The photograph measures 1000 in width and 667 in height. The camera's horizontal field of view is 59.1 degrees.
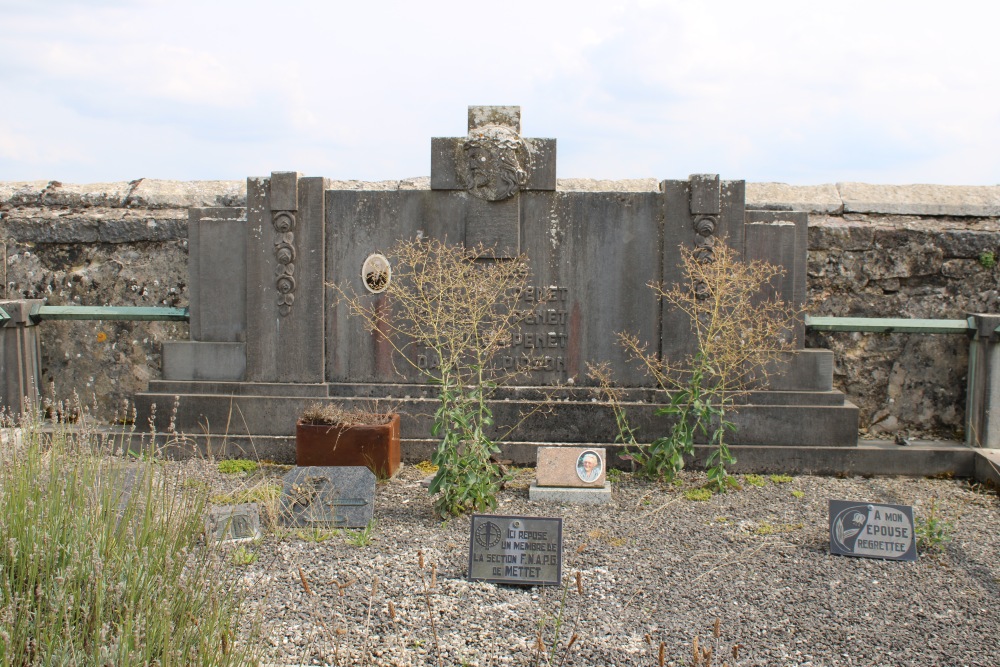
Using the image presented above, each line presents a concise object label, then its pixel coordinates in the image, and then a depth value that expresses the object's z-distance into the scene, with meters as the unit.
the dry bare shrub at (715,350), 5.70
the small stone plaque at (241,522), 4.42
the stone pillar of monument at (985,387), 6.39
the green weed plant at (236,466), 6.04
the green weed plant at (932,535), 4.55
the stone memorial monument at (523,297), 6.26
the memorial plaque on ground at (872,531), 4.45
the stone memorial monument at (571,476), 5.40
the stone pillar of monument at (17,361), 6.83
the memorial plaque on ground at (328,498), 4.82
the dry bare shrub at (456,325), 4.99
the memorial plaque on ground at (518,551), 4.03
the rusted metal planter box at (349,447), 5.80
